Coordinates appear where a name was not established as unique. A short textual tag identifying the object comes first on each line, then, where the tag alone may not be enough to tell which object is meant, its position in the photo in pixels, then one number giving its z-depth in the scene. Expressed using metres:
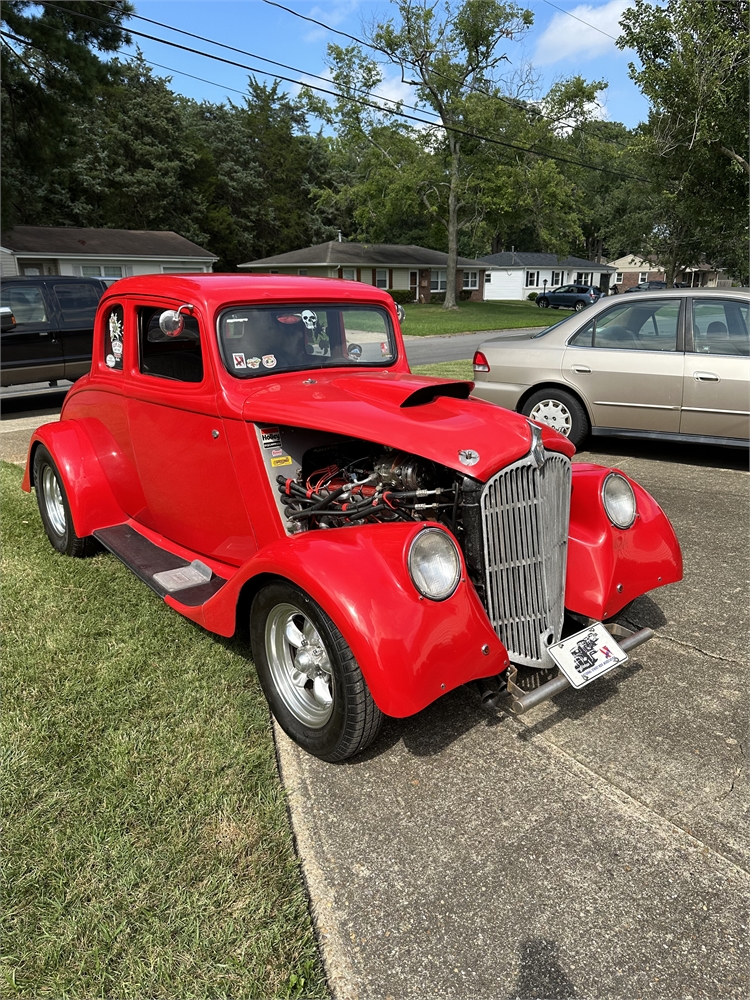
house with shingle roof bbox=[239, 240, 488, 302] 40.34
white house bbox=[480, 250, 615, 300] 57.69
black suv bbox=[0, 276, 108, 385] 10.33
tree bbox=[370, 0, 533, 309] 30.55
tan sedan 6.15
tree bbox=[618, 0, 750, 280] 13.09
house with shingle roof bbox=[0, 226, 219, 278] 29.30
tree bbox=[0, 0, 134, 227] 14.21
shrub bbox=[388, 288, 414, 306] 42.79
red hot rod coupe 2.47
